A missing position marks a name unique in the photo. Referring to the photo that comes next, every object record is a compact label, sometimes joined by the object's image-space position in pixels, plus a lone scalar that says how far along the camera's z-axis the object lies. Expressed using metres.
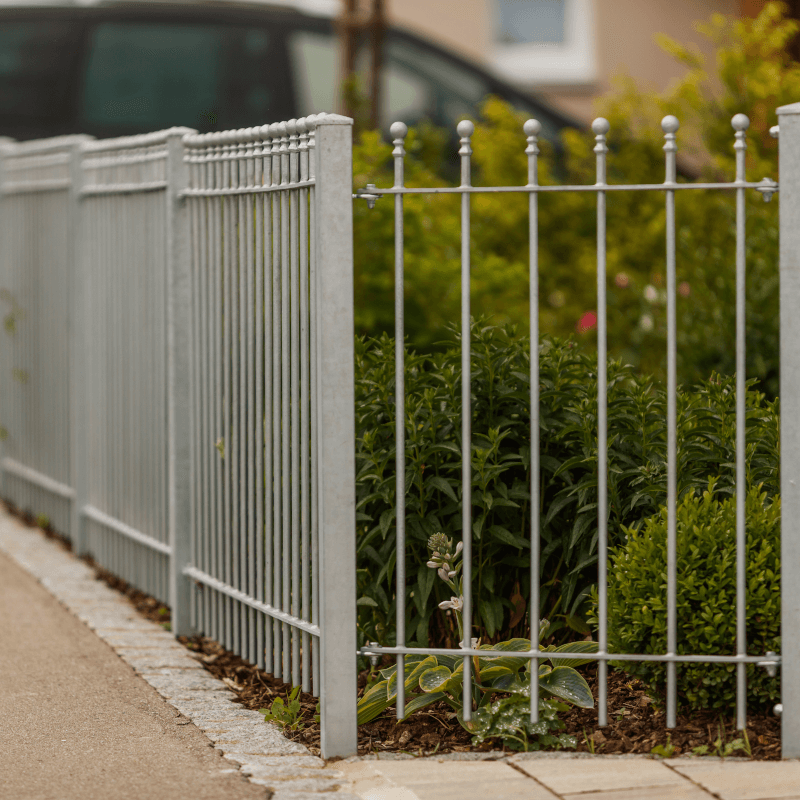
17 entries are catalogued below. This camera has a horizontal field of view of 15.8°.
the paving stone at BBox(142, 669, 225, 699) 9.40
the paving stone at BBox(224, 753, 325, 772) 7.92
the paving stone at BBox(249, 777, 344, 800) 7.55
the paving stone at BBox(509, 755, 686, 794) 7.41
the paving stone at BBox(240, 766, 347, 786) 7.69
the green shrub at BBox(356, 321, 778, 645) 8.73
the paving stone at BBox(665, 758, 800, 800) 7.26
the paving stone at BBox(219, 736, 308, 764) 8.12
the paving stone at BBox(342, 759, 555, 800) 7.35
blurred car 22.17
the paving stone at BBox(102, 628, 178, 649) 10.61
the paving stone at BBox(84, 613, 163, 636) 11.08
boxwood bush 7.90
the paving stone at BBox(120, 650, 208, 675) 9.96
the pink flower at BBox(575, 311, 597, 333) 13.93
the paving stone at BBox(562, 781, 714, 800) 7.24
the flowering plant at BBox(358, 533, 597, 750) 8.10
